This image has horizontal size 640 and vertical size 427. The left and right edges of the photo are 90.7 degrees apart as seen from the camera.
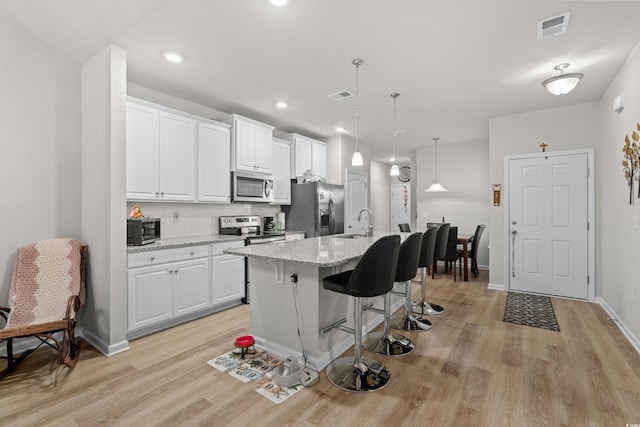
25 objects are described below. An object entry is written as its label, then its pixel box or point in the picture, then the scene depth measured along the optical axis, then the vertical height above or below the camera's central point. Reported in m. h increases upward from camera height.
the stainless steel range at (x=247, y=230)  4.09 -0.23
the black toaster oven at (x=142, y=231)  3.06 -0.18
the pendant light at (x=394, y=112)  3.95 +1.48
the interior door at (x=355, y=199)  6.10 +0.29
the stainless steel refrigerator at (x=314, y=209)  5.11 +0.07
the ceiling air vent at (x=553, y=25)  2.40 +1.48
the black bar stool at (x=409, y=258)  2.65 -0.38
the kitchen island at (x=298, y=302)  2.43 -0.73
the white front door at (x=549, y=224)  4.31 -0.16
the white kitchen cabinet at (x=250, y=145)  4.26 +0.97
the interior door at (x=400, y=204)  9.34 +0.28
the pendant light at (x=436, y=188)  6.19 +0.49
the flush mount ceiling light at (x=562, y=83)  2.91 +1.22
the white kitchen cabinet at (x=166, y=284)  2.94 -0.72
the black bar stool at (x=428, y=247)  3.26 -0.35
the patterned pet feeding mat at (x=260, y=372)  2.14 -1.20
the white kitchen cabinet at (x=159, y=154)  3.26 +0.66
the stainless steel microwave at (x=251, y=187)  4.29 +0.38
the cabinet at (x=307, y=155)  5.30 +1.03
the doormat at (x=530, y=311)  3.44 -1.19
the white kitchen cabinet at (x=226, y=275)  3.65 -0.74
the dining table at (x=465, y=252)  5.32 -0.66
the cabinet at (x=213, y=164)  3.91 +0.64
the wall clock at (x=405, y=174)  9.42 +1.17
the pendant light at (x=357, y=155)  3.08 +0.66
